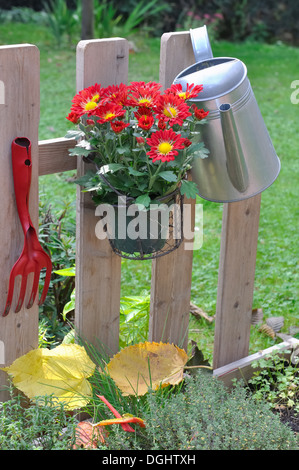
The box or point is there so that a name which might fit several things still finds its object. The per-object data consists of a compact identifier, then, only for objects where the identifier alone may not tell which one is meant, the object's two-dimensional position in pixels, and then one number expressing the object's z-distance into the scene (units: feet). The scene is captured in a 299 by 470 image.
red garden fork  5.42
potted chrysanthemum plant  5.20
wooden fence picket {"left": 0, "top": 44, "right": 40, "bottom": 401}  5.30
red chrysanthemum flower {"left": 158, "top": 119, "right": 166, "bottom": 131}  5.32
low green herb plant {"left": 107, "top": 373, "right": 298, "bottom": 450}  5.34
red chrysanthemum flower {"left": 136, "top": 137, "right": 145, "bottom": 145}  5.16
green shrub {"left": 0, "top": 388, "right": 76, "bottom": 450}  5.45
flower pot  5.59
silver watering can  5.60
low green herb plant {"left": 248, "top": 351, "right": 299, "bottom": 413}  7.05
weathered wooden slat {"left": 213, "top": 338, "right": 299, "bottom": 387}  7.55
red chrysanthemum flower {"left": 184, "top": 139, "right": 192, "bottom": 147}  5.37
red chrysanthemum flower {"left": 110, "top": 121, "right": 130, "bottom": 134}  5.10
